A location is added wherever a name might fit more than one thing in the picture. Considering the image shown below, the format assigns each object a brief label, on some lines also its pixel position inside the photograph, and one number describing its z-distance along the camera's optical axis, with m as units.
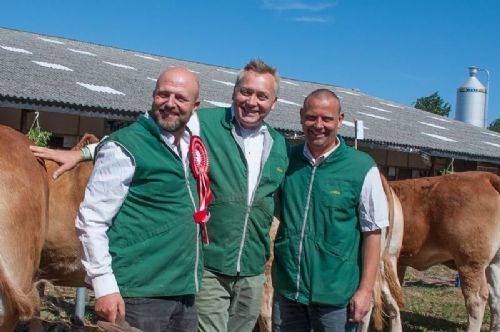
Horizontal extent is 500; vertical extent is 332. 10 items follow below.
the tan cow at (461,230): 6.74
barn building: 9.59
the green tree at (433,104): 74.62
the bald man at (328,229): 3.43
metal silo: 28.61
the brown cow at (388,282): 5.90
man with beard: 2.77
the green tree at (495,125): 85.35
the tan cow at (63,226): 4.75
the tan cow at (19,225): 2.95
